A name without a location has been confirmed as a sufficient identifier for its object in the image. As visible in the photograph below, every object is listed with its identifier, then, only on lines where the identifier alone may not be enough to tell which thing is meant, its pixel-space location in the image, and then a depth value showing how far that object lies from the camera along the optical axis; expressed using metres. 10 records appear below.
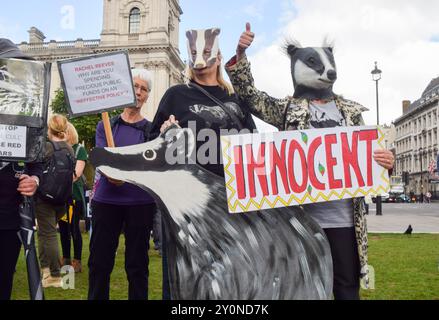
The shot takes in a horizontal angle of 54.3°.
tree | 37.29
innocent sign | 2.63
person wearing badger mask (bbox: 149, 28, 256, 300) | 2.79
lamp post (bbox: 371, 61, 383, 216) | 19.48
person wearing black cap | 2.76
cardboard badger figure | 2.60
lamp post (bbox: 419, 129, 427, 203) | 75.87
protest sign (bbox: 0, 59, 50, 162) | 2.71
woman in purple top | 3.22
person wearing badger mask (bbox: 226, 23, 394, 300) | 2.78
